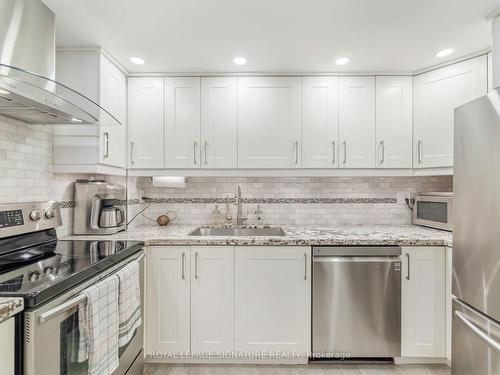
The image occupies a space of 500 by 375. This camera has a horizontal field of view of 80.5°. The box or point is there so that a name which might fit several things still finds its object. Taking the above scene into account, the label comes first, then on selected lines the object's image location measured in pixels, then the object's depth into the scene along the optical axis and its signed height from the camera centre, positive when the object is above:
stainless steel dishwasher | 2.11 -0.80
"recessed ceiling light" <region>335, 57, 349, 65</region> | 2.30 +1.03
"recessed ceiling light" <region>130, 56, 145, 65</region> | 2.30 +1.02
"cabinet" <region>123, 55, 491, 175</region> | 2.57 +0.58
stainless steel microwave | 2.39 -0.17
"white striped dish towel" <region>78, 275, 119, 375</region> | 1.30 -0.64
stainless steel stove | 1.03 -0.37
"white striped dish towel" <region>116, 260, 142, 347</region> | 1.60 -0.65
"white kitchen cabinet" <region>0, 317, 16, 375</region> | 0.94 -0.52
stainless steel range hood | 1.20 +0.47
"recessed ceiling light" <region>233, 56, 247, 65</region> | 2.29 +1.02
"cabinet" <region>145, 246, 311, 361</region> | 2.15 -0.82
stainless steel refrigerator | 1.32 -0.24
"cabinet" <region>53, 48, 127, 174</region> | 2.10 +0.43
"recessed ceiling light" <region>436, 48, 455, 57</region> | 2.16 +1.03
